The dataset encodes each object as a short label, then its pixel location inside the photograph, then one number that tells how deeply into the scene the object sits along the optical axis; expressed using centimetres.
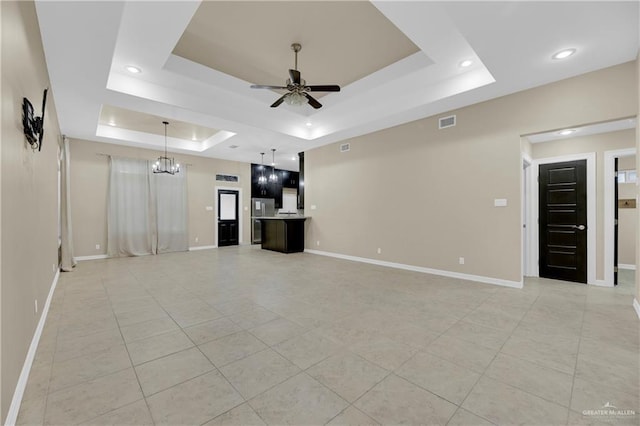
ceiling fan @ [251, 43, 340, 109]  348
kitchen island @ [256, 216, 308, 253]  747
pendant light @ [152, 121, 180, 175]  686
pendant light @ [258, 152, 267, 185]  982
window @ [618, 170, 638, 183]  550
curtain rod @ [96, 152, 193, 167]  680
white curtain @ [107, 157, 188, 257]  699
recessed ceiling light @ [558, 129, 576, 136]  440
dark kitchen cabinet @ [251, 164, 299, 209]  1004
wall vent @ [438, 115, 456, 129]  475
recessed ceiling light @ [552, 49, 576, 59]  304
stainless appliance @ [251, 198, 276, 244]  996
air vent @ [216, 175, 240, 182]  910
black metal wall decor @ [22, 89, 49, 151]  206
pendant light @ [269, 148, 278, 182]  806
